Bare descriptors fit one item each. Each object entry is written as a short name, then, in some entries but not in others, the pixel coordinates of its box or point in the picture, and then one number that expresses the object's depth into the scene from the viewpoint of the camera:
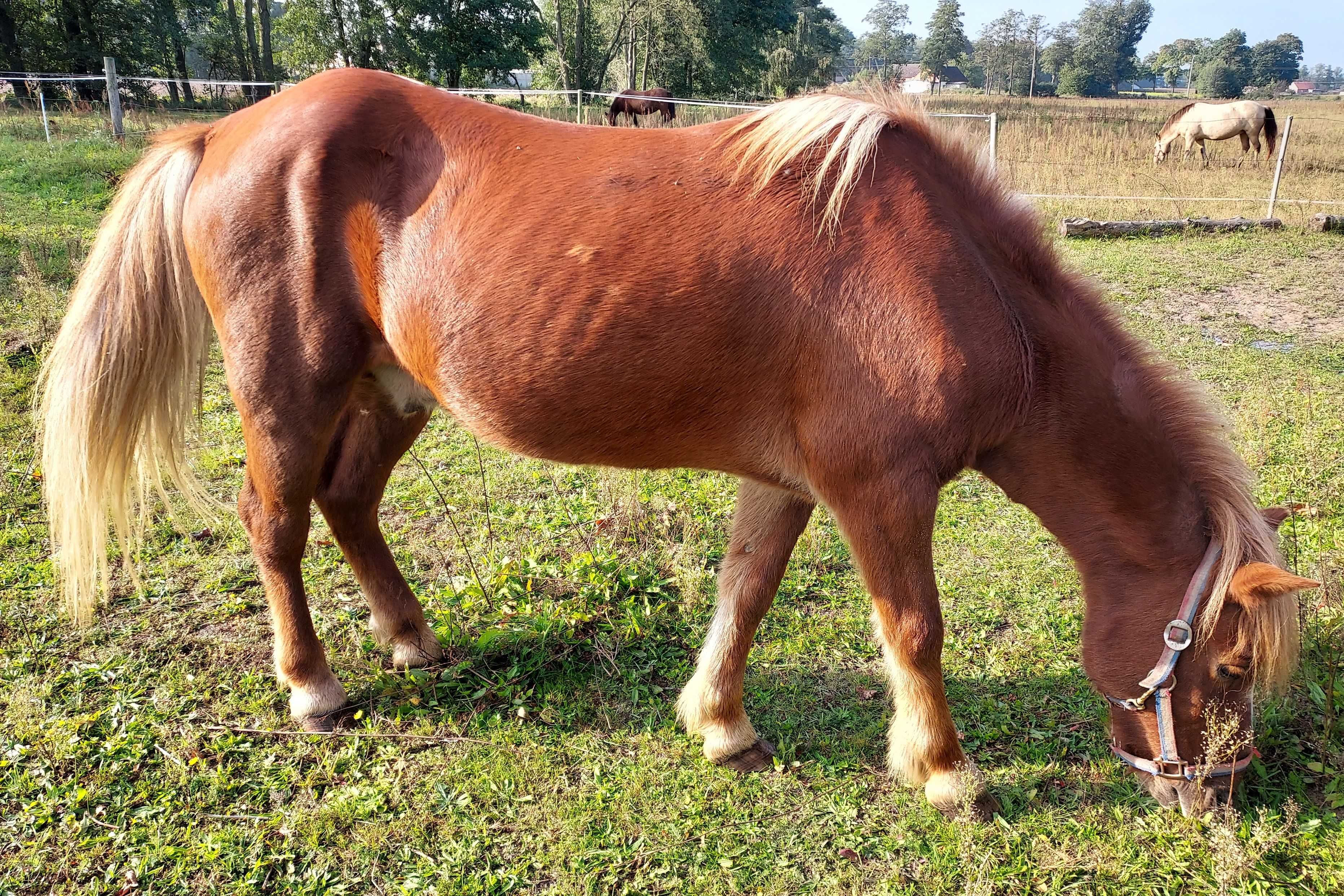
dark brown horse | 23.09
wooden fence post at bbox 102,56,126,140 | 13.63
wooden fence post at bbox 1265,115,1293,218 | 11.63
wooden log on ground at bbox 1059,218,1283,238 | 10.77
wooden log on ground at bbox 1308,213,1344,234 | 10.84
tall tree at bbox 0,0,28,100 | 25.89
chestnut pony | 2.21
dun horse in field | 18.31
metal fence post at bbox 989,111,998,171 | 10.00
